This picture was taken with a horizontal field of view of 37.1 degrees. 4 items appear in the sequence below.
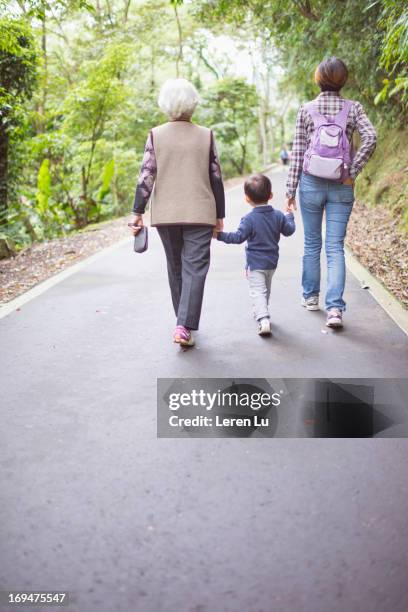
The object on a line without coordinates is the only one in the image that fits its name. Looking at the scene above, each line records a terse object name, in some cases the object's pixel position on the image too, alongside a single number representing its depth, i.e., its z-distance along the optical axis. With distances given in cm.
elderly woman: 461
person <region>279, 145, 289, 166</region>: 3938
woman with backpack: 510
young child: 507
